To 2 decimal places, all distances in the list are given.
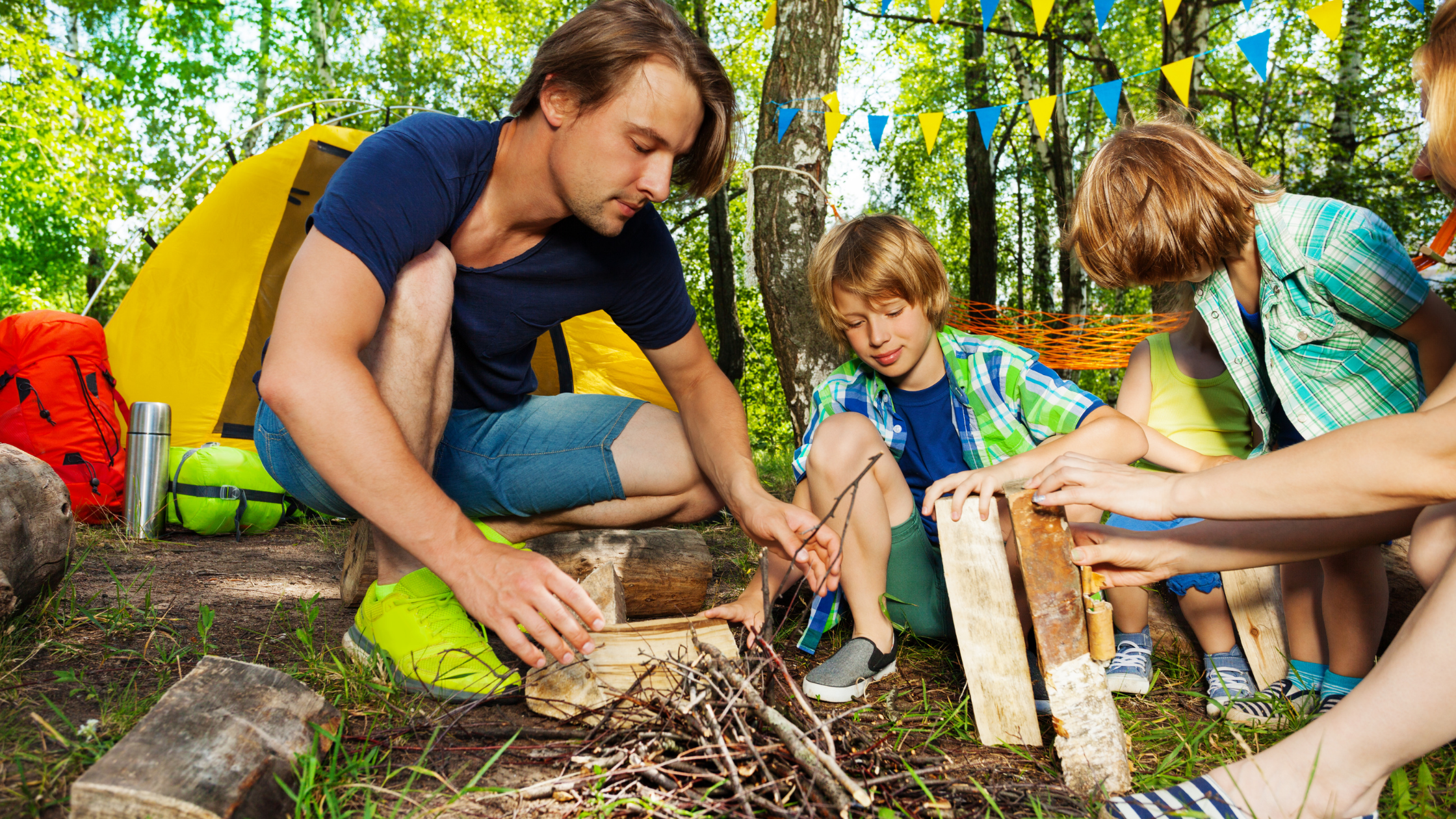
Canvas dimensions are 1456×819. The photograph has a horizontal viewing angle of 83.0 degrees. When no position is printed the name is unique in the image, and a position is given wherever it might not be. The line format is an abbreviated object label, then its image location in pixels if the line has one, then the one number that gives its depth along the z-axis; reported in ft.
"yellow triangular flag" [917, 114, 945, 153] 15.23
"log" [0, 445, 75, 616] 5.43
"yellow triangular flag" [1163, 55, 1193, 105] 13.70
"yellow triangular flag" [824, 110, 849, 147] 12.16
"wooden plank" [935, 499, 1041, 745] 4.78
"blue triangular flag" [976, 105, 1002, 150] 14.52
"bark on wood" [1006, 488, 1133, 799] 4.25
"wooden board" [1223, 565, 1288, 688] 5.86
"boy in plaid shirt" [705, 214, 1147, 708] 5.93
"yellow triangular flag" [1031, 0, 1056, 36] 12.72
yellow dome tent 12.97
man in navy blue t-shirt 4.44
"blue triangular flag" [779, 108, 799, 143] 11.98
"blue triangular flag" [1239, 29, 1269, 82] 12.70
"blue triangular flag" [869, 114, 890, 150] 15.84
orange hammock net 17.13
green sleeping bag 10.90
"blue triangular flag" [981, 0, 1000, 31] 13.86
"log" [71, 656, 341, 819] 3.15
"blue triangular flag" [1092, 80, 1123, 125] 13.87
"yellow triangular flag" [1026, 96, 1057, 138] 14.40
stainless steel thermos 10.61
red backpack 10.82
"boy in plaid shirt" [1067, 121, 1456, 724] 5.43
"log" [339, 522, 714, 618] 7.25
